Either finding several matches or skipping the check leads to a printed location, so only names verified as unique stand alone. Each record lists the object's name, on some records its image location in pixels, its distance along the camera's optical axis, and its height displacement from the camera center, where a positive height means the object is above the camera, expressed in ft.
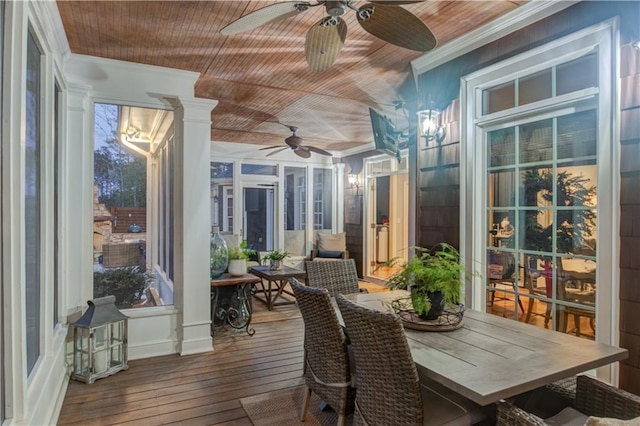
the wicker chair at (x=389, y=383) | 5.34 -2.55
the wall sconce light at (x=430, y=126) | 11.84 +2.79
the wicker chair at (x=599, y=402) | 4.36 -2.63
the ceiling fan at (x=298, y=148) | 19.13 +3.48
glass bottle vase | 14.16 -1.62
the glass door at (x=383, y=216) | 25.99 -0.20
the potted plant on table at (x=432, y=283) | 7.07 -1.32
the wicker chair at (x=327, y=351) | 7.02 -2.64
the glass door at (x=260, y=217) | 26.45 -0.31
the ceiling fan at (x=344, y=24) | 6.56 +3.43
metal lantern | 10.22 -3.62
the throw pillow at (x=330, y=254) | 25.27 -2.73
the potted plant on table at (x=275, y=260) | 18.78 -2.34
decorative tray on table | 7.04 -2.06
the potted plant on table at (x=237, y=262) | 14.48 -1.90
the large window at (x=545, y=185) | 7.77 +0.70
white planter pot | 14.47 -2.11
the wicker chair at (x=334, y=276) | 10.66 -1.81
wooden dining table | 4.97 -2.18
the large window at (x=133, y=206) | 11.87 +0.20
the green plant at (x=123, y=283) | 11.82 -2.28
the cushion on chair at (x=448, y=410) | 5.82 -3.12
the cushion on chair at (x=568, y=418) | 5.45 -3.00
